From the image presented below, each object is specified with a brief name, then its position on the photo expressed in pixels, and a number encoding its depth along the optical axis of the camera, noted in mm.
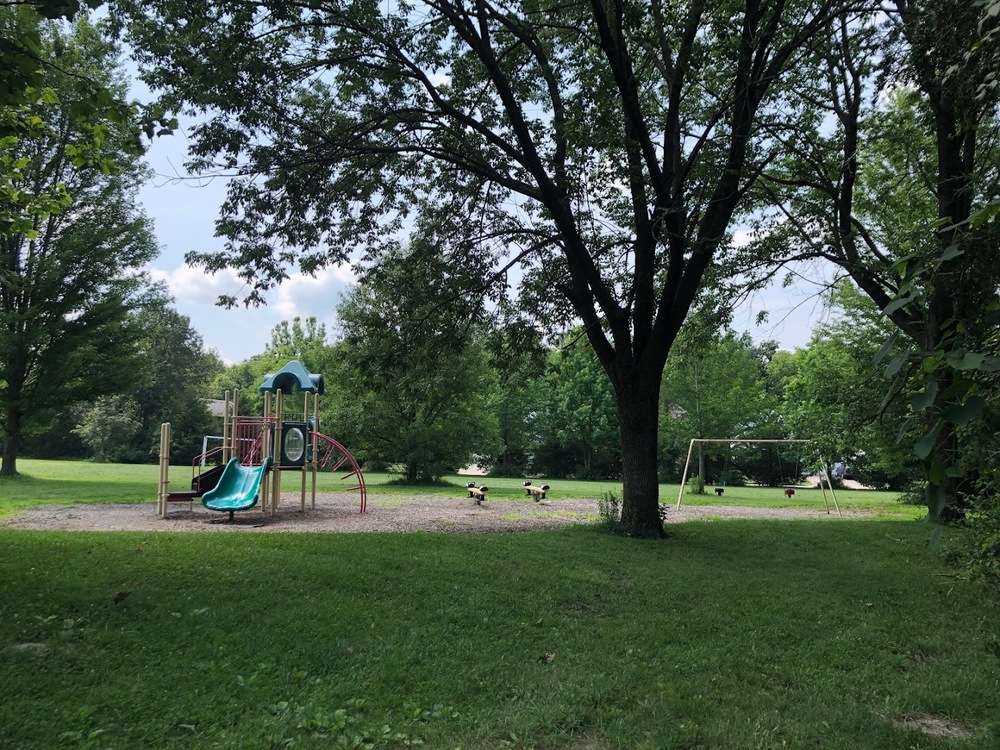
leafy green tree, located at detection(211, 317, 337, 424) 38069
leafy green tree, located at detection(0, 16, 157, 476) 20656
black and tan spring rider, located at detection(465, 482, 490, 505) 19256
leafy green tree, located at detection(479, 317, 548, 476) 13008
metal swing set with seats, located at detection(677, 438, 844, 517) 19916
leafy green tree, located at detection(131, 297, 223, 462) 52219
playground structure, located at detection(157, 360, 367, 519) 13062
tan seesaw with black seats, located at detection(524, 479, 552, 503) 21438
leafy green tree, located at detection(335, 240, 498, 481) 12219
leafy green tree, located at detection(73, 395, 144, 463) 52062
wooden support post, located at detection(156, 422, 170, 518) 12906
